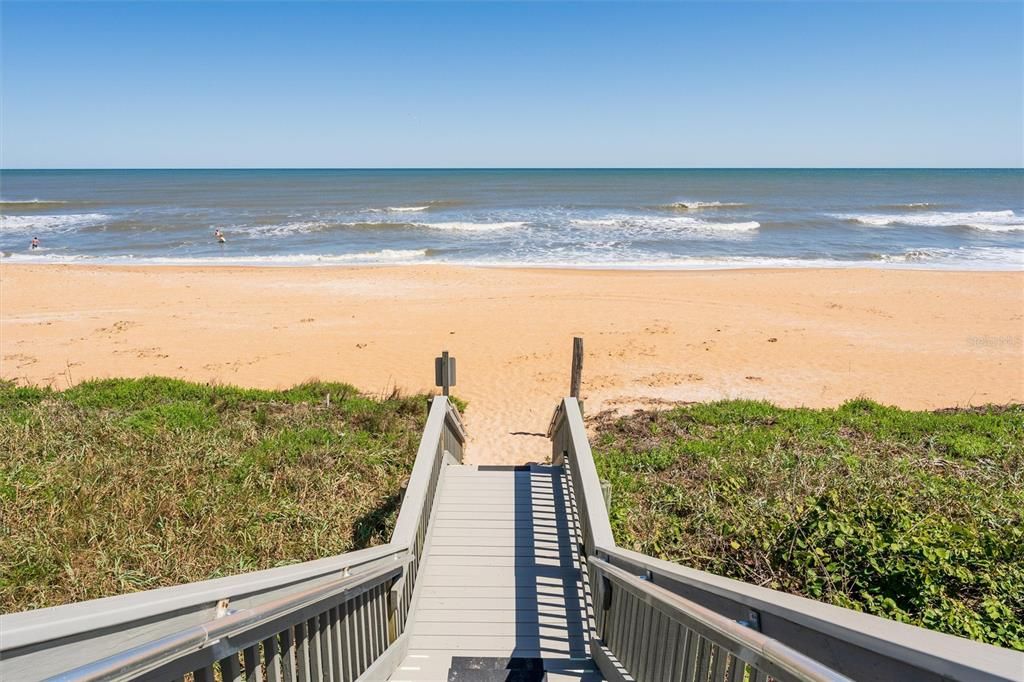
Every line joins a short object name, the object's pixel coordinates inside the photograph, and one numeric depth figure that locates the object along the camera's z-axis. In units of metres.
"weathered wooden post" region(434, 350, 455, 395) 9.02
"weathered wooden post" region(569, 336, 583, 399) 12.52
